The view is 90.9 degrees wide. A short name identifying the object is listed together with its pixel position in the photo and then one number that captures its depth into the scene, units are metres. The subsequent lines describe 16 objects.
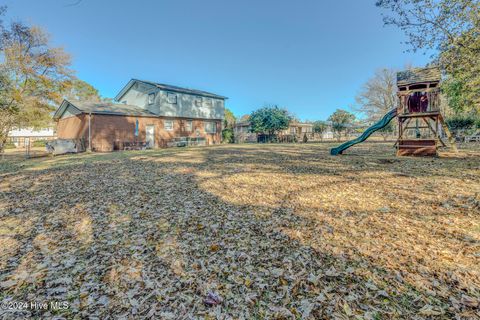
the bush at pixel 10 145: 28.54
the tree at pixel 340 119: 31.81
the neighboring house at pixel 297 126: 43.15
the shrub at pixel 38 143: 32.81
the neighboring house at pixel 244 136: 32.06
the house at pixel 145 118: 20.36
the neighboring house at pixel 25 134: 31.45
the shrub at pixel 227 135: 30.73
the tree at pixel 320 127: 36.50
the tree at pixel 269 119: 30.42
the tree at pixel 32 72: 20.36
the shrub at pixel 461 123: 24.34
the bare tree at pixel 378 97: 36.78
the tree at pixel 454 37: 8.86
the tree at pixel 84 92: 44.95
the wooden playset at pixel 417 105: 11.92
